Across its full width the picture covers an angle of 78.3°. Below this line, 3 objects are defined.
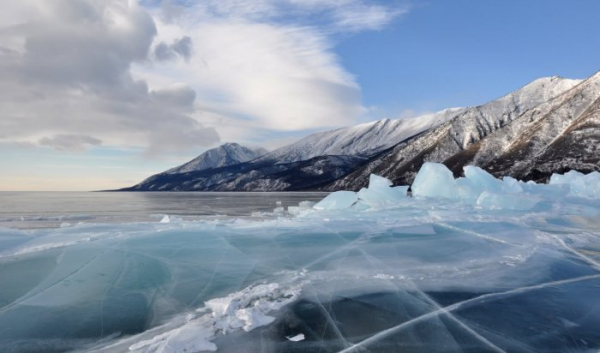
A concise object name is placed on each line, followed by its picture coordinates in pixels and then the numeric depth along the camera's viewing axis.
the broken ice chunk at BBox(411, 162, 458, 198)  30.20
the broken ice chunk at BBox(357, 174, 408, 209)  25.67
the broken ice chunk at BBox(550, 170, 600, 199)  33.44
